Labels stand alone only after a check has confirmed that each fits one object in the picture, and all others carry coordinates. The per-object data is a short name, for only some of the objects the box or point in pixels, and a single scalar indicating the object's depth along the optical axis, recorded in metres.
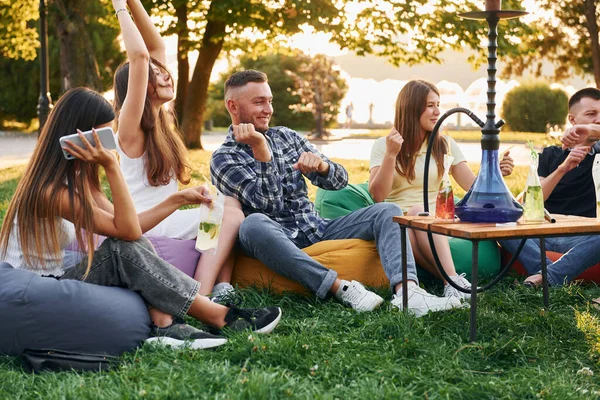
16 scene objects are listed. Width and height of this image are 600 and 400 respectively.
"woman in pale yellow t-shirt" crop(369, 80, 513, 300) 4.69
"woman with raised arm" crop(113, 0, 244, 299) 4.12
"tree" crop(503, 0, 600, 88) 20.69
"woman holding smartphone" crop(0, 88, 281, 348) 3.10
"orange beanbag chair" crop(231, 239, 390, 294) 4.27
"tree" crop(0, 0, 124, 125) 13.58
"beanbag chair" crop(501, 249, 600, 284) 4.55
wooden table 3.08
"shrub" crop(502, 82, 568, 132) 31.72
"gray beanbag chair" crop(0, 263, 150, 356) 3.00
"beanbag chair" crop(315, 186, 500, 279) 4.65
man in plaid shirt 3.98
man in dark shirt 4.32
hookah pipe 3.34
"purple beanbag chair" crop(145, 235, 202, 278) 4.27
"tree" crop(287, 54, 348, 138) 27.48
